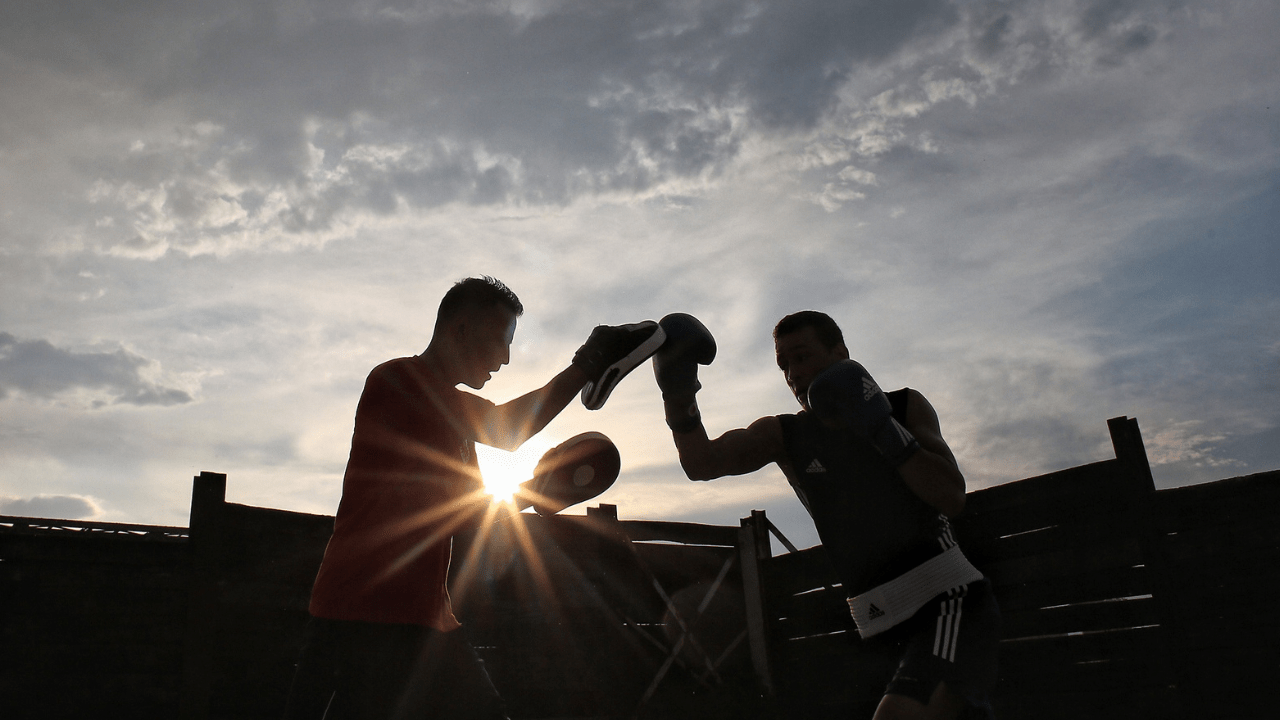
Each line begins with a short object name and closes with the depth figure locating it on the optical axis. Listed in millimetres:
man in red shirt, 2299
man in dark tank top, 2432
